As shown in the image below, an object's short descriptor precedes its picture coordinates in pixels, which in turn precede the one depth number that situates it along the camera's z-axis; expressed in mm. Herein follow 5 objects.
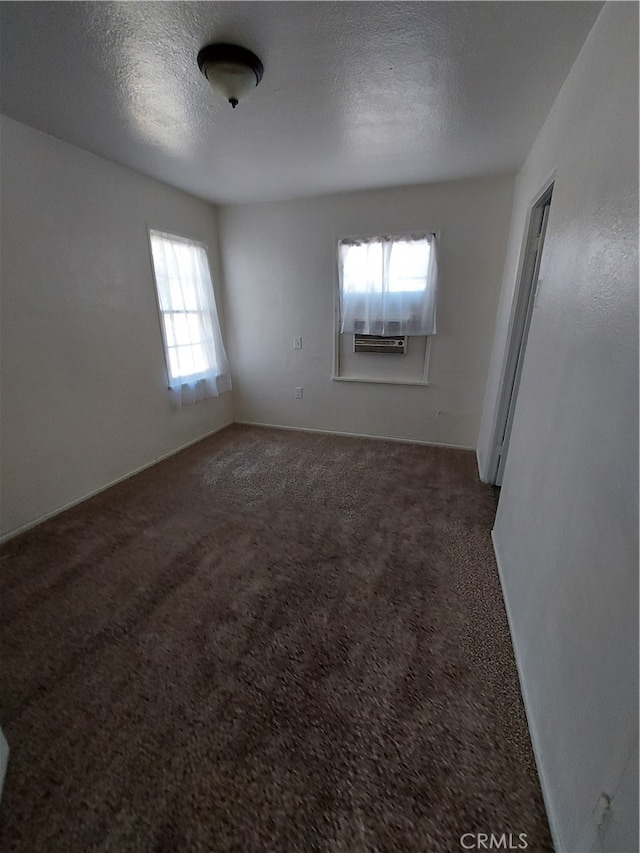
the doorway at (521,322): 2076
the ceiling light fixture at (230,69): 1393
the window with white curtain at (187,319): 3055
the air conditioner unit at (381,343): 3385
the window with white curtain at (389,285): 3125
